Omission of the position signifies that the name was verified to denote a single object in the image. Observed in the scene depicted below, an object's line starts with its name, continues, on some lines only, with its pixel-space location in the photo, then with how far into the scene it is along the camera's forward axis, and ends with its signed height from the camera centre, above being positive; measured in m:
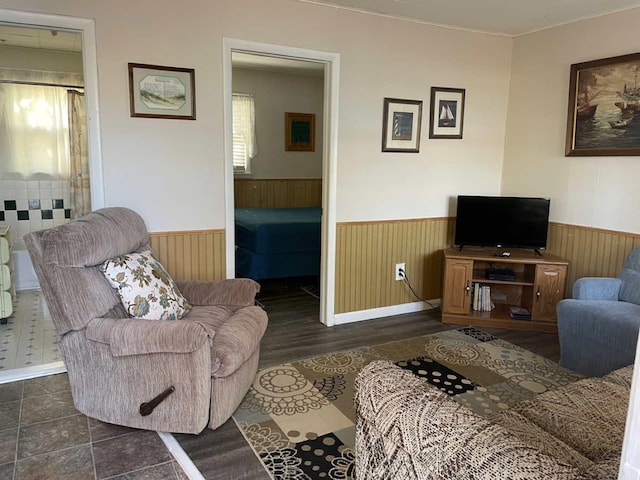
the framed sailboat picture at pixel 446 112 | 4.16 +0.58
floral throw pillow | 2.42 -0.62
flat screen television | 4.05 -0.36
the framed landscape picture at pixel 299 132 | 7.03 +0.63
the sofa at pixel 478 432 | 1.07 -0.71
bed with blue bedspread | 4.80 -0.76
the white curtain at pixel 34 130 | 5.06 +0.40
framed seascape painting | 3.50 +0.57
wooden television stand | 3.90 -0.90
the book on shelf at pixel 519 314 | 4.01 -1.12
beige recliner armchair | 2.21 -0.86
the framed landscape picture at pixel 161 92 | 3.06 +0.52
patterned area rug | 2.25 -1.28
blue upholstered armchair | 2.83 -0.86
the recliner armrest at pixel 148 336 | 2.20 -0.77
